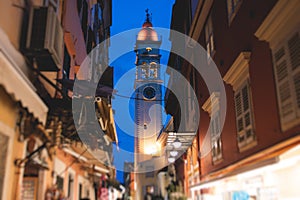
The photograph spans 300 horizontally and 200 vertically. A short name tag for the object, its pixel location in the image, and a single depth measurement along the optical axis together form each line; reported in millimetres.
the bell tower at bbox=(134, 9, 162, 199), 52719
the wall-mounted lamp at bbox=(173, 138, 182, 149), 12531
